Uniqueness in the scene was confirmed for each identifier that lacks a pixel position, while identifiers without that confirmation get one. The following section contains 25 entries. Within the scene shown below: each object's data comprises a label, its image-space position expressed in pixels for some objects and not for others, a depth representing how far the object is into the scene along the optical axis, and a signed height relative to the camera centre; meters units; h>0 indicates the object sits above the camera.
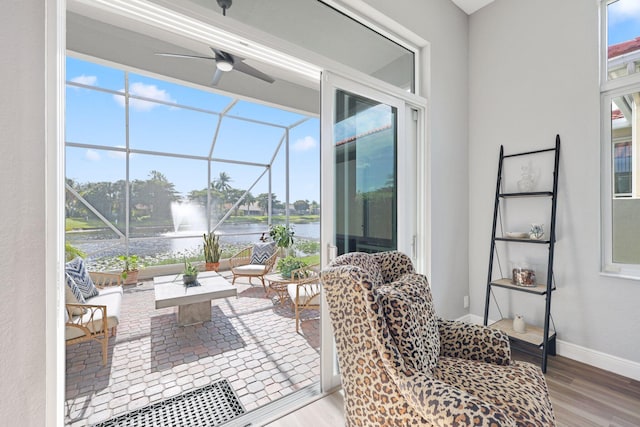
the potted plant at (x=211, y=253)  5.57 -0.77
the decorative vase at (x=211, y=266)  5.54 -1.02
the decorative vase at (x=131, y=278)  4.71 -1.06
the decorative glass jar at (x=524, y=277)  2.43 -0.55
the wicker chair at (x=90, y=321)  2.24 -0.86
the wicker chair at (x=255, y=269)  4.59 -0.90
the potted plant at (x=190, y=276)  3.48 -0.77
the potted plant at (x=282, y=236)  5.52 -0.45
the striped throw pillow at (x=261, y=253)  5.00 -0.69
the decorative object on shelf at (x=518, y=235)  2.50 -0.20
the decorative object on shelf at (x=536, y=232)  2.40 -0.17
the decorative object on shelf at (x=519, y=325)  2.42 -0.96
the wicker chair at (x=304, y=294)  3.02 -0.87
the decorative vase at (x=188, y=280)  3.47 -0.80
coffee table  2.96 -0.88
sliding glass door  1.96 +0.30
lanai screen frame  4.52 +1.09
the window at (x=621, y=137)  2.13 +0.56
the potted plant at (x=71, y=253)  3.26 -0.45
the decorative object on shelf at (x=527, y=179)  2.55 +0.29
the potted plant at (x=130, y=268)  4.73 -0.90
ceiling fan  2.70 +1.46
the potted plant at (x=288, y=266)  3.68 -0.68
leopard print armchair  0.97 -0.62
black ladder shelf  2.25 -0.63
